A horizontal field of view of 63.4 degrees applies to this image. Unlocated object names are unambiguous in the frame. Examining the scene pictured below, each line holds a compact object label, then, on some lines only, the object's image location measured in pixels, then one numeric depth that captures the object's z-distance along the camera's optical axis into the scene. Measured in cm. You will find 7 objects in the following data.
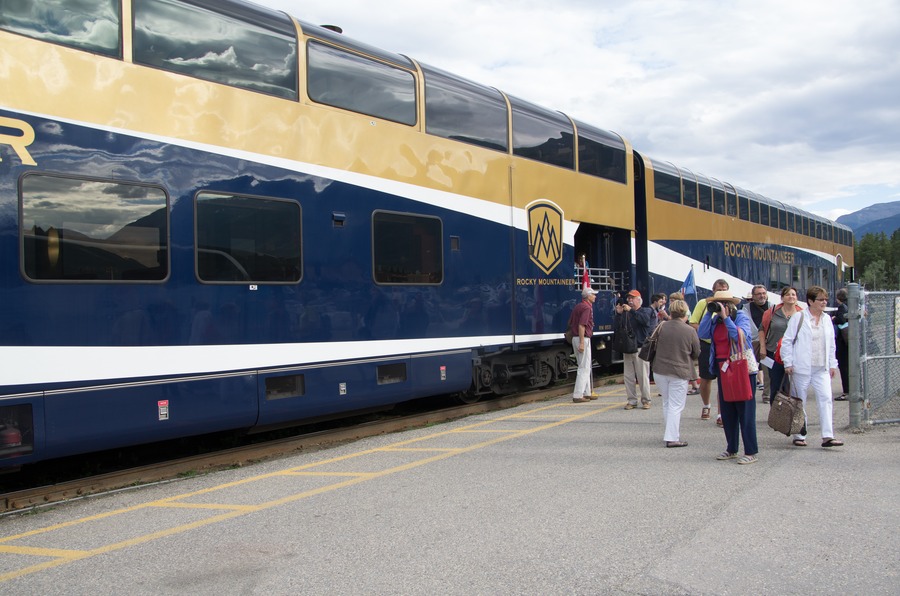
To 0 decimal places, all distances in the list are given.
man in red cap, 996
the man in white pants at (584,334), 1066
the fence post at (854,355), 812
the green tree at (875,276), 9206
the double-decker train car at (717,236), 1439
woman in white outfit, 722
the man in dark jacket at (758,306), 958
